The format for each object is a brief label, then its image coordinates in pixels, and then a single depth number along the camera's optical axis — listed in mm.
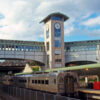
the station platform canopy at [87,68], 30842
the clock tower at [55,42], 67938
